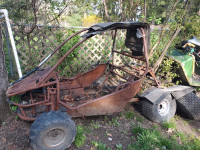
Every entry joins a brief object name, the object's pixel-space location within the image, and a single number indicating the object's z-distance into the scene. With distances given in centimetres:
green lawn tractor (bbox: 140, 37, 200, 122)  312
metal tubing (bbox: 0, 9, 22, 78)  334
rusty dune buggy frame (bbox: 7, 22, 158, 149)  238
